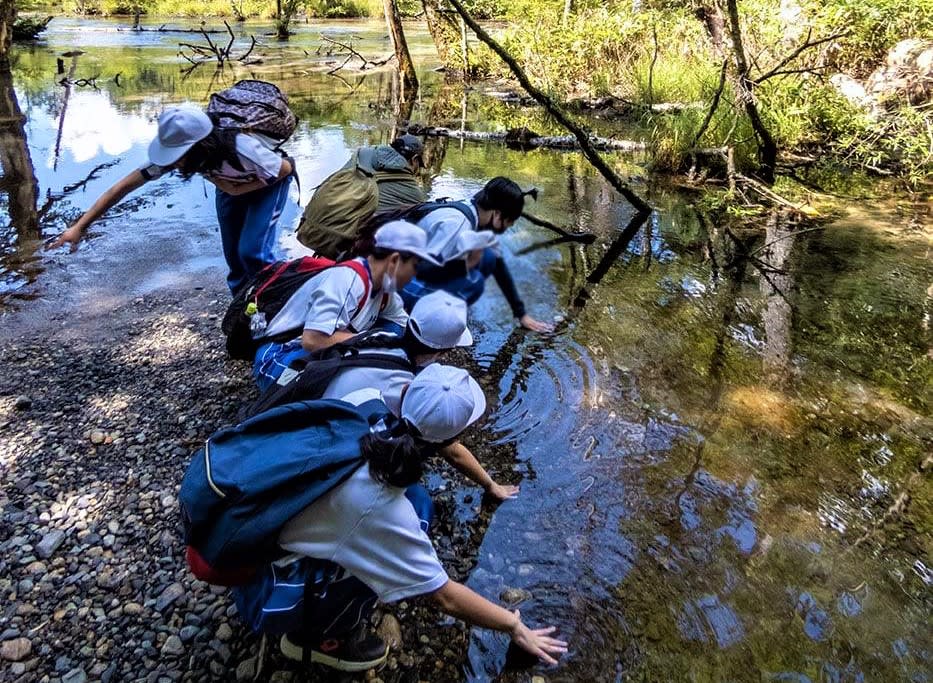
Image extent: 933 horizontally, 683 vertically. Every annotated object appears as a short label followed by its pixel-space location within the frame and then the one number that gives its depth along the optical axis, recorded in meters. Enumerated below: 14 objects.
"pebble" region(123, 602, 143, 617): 2.50
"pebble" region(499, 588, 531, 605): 2.71
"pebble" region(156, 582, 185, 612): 2.53
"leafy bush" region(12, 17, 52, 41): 23.36
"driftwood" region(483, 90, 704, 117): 9.96
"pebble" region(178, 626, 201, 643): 2.40
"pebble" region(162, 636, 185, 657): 2.35
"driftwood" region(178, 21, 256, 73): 19.92
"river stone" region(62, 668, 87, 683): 2.24
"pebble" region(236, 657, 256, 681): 2.28
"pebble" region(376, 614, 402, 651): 2.45
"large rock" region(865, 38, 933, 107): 9.75
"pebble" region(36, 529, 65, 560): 2.74
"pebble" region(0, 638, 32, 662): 2.29
